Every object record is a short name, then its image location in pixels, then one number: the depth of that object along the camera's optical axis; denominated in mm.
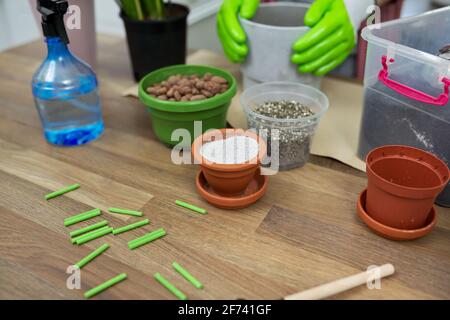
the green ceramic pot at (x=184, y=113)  580
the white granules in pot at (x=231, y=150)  503
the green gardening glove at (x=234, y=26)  705
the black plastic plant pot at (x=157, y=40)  757
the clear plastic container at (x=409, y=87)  486
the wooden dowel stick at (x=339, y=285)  401
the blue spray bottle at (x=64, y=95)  612
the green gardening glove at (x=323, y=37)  662
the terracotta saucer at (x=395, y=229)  457
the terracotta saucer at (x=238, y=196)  511
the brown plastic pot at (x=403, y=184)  436
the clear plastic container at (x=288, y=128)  564
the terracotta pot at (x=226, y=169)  486
